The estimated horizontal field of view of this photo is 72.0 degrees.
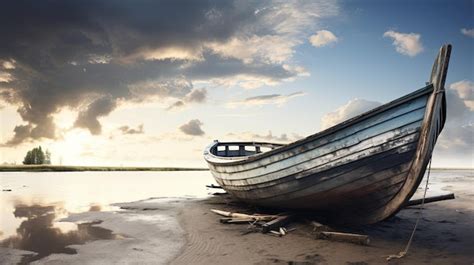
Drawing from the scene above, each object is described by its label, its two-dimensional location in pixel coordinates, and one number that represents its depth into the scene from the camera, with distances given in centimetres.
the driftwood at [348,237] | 689
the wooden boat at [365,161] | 615
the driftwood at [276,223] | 804
